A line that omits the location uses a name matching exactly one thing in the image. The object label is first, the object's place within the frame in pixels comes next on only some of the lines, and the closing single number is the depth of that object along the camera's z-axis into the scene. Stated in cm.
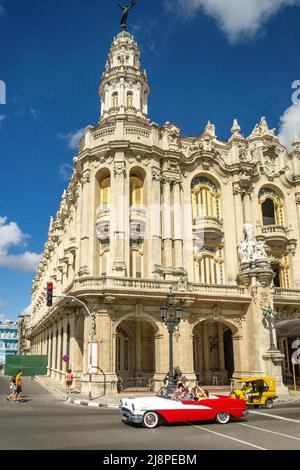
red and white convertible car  1405
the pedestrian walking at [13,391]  2344
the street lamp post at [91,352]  2424
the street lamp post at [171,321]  2149
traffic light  2136
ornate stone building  2766
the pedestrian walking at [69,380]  2649
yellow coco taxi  2048
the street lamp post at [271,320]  2822
